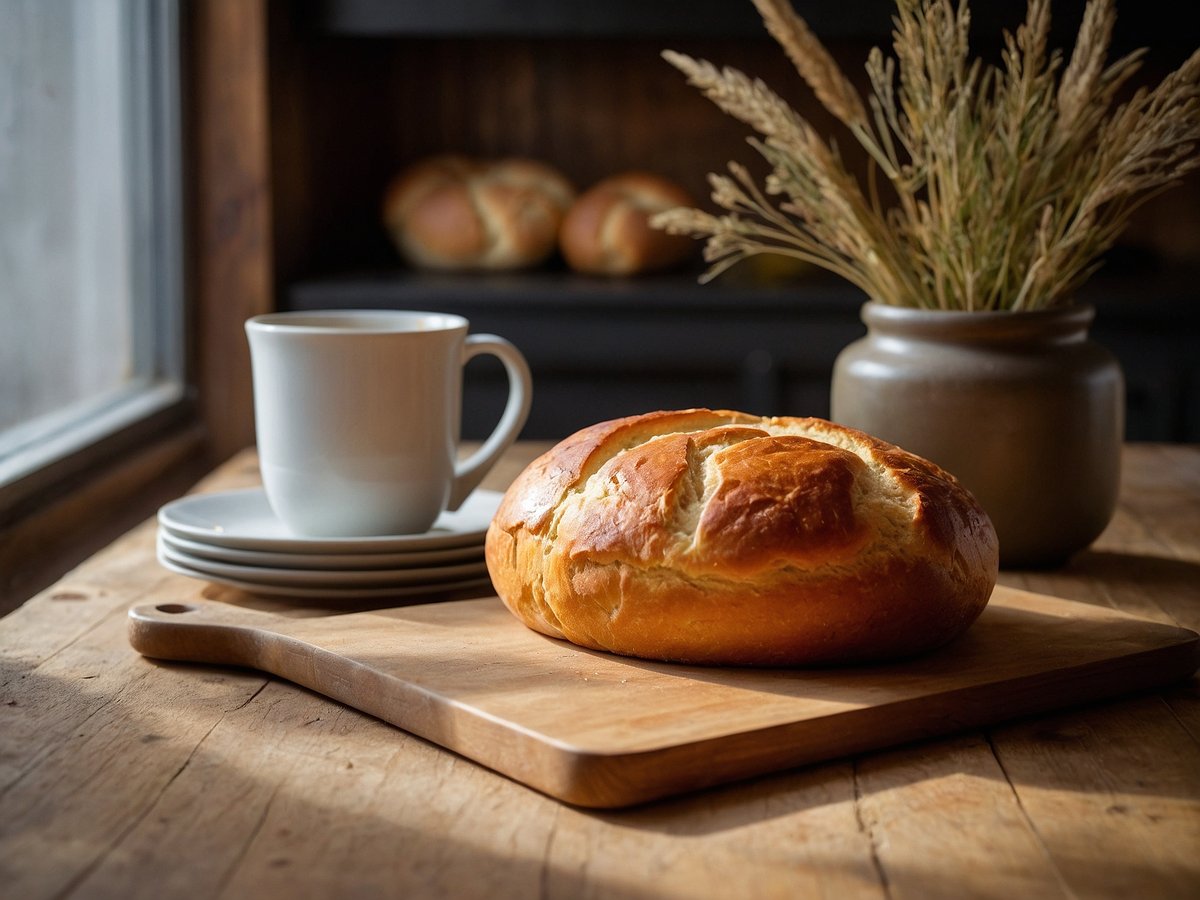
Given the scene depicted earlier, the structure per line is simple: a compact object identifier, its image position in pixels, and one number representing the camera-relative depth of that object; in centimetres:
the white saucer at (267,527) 97
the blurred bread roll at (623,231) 269
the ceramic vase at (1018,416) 108
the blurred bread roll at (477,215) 277
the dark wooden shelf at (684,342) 243
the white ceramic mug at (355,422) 101
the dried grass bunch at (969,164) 104
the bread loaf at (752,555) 77
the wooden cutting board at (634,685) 66
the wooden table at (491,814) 57
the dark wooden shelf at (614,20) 256
